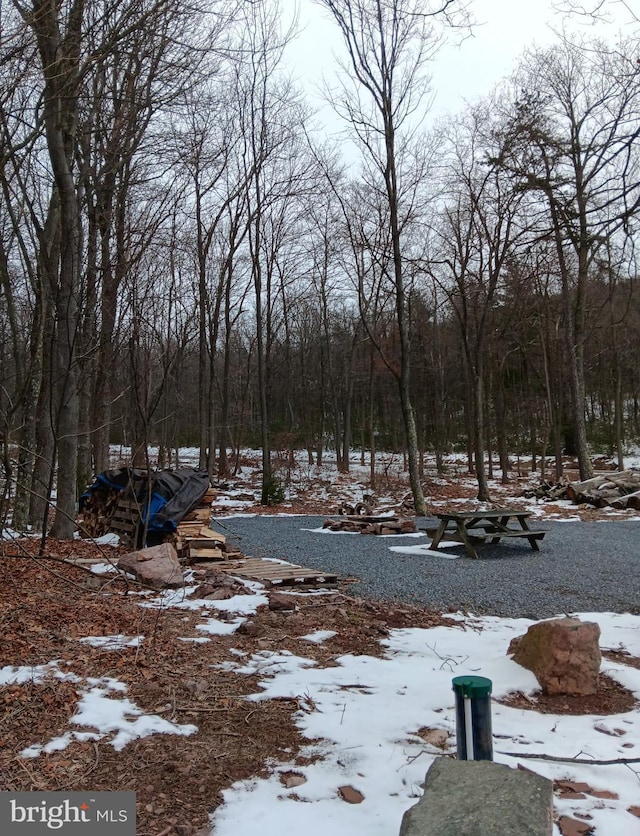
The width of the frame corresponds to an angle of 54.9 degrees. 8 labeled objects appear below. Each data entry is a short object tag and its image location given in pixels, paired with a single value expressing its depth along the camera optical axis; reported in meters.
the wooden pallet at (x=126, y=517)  8.91
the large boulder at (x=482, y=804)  1.97
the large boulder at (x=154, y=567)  6.46
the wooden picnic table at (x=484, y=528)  8.62
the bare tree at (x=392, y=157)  12.68
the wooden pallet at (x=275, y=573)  6.91
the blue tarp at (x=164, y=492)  8.48
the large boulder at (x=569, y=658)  3.77
